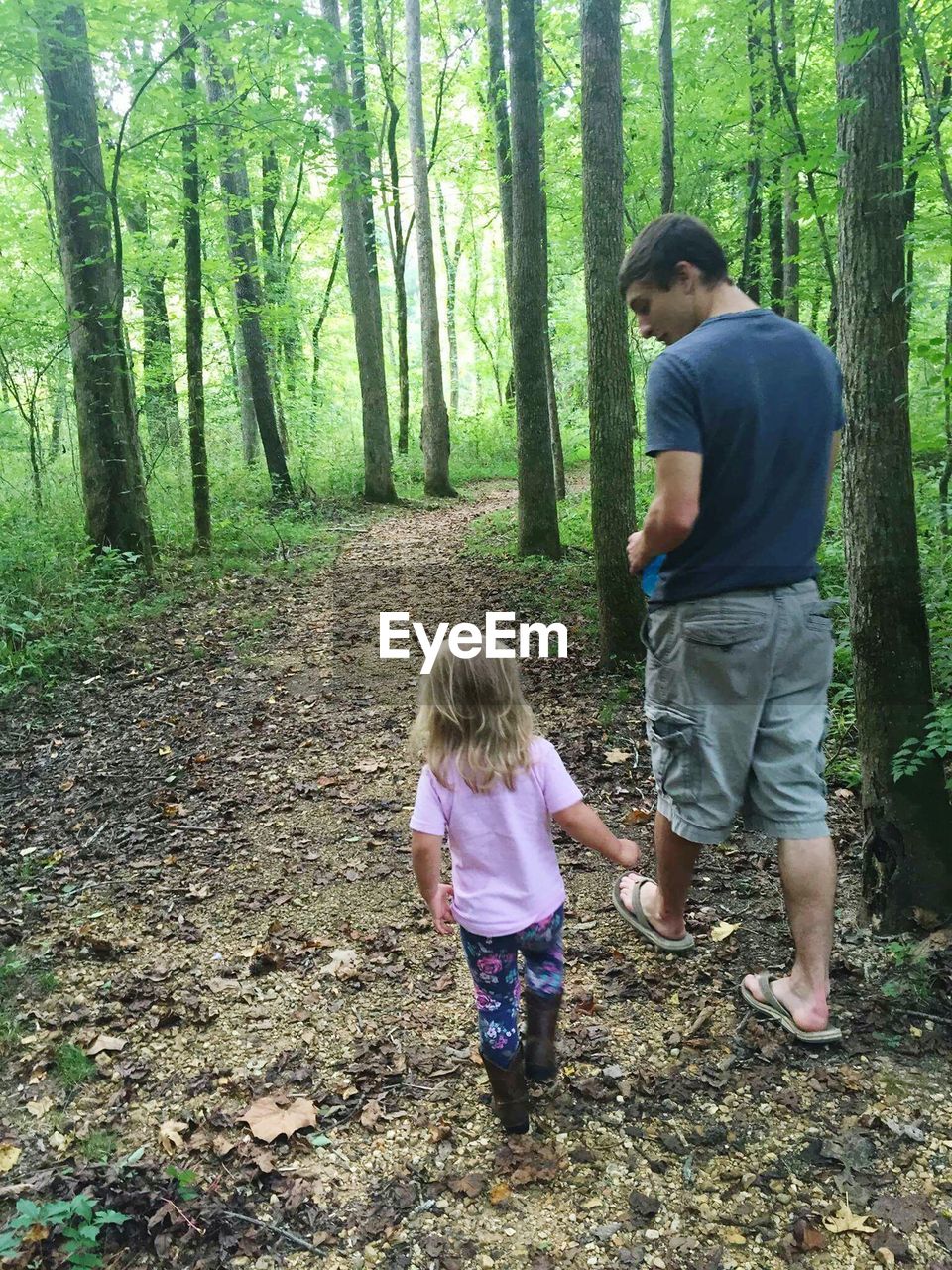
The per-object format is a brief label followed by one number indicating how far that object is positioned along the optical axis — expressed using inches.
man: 97.8
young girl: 94.5
